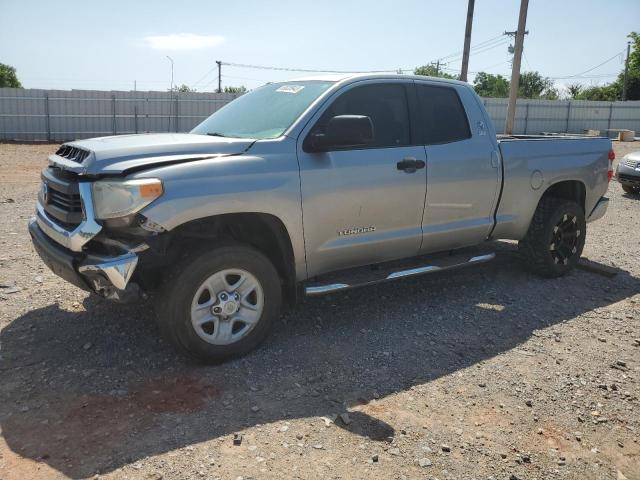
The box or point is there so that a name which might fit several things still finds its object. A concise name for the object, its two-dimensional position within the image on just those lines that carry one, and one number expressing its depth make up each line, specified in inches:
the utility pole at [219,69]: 2224.4
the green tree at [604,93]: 2309.3
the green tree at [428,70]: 2691.2
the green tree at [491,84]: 3085.1
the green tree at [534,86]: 3189.0
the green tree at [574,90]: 3085.6
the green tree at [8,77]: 2178.9
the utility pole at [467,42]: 781.9
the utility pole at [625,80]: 2111.2
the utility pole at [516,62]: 700.0
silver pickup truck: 142.9
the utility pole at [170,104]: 1056.8
